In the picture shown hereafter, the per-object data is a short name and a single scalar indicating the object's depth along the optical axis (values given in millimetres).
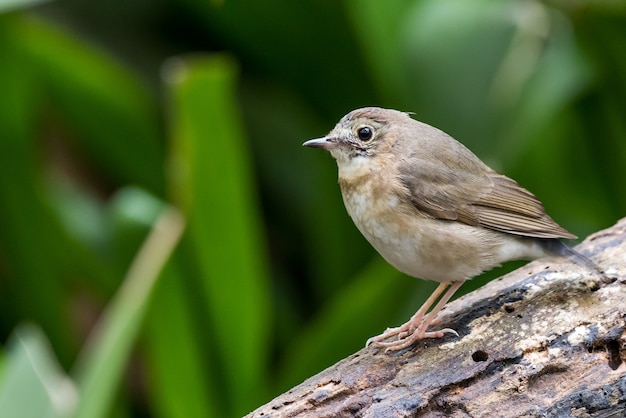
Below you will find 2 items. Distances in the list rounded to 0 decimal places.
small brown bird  6285
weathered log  5348
